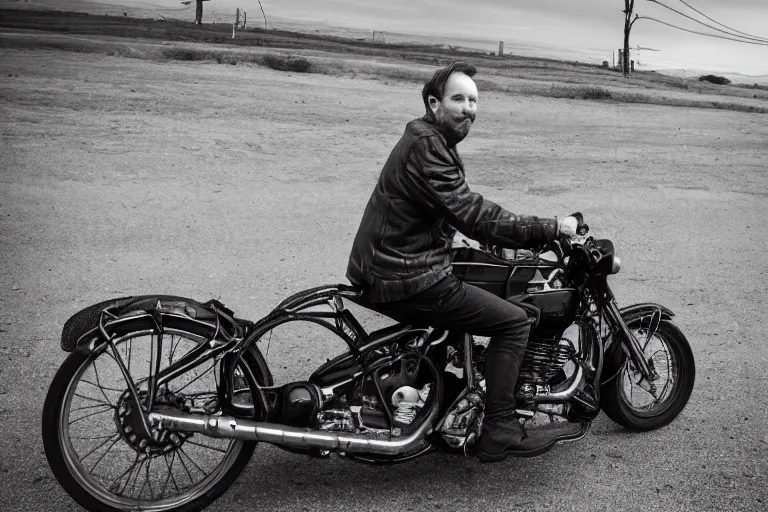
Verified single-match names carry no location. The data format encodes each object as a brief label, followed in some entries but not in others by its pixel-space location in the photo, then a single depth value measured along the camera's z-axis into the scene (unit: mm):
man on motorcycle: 3461
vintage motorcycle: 3457
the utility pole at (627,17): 37269
